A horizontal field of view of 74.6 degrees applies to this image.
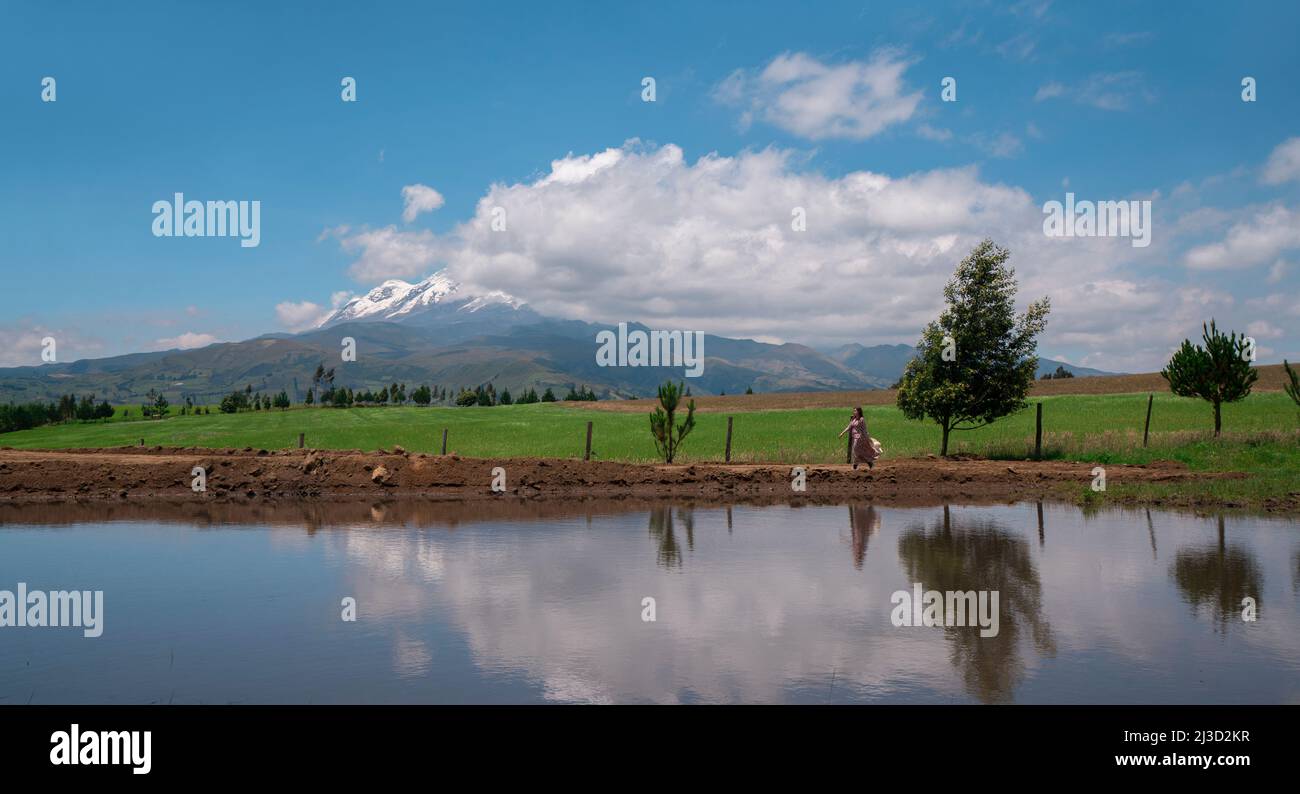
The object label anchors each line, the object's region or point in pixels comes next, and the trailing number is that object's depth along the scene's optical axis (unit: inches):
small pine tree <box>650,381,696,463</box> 1216.8
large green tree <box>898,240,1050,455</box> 1270.9
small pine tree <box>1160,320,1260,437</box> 1328.7
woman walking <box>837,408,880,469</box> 1109.1
